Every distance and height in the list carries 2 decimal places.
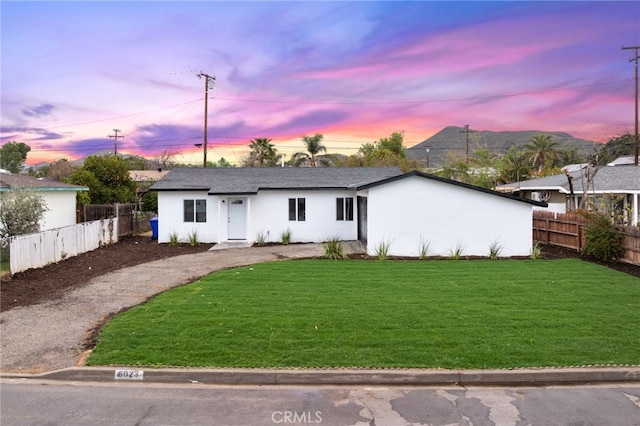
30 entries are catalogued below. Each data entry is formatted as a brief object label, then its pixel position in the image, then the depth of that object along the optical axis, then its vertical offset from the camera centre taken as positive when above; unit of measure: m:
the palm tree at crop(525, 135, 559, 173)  57.75 +7.88
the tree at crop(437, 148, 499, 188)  36.66 +3.66
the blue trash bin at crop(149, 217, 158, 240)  23.05 -0.98
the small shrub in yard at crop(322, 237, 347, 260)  16.27 -1.56
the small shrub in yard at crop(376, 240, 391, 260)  16.59 -1.55
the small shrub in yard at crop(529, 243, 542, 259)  16.72 -1.67
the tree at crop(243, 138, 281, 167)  47.69 +6.37
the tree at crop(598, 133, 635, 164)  53.34 +7.63
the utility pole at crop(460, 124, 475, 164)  50.88 +9.32
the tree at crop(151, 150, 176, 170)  70.56 +8.15
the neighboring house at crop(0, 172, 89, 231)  21.17 +0.67
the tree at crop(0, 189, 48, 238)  14.90 -0.12
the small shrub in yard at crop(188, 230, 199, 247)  21.21 -1.41
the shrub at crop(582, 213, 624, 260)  15.94 -1.11
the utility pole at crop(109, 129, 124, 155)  63.27 +10.21
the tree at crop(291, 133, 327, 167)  48.41 +6.76
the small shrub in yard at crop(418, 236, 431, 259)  17.22 -1.46
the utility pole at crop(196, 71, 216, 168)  34.81 +9.98
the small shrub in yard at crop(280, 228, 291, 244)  21.39 -1.30
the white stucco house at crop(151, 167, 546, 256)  17.42 +0.01
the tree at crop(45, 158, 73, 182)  54.06 +4.94
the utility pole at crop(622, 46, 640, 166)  32.97 +10.11
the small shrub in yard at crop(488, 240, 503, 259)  16.95 -1.55
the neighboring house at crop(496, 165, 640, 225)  22.39 +1.17
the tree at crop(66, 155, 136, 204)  27.20 +1.88
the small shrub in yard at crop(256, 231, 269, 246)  21.05 -1.40
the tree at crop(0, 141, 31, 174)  66.00 +8.72
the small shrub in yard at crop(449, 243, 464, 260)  16.92 -1.64
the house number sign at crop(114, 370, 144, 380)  6.10 -2.30
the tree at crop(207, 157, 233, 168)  75.62 +8.16
